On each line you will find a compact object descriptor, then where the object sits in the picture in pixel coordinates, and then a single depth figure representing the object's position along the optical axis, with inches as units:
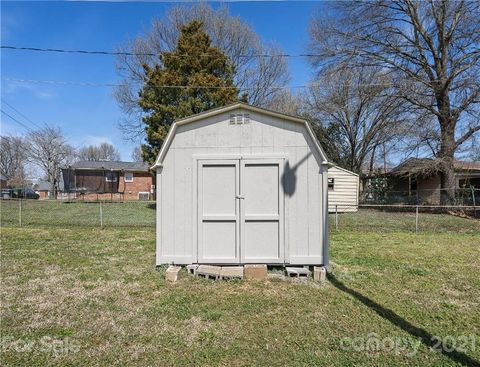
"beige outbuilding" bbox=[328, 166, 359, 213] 708.7
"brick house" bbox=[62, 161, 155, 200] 1162.0
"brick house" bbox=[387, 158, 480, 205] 725.3
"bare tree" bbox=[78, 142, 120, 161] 2198.3
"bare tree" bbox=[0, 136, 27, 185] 1711.4
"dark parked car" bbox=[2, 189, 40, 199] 1234.0
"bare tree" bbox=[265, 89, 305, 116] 1008.9
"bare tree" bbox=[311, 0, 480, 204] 673.6
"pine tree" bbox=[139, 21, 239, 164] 683.4
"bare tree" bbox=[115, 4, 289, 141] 877.8
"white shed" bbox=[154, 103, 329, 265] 214.1
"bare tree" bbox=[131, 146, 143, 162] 1748.8
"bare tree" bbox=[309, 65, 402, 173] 786.8
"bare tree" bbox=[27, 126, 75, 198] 1562.5
